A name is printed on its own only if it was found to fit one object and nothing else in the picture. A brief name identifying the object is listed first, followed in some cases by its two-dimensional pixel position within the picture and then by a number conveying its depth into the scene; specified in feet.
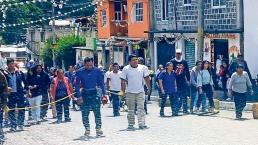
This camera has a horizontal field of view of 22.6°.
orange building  134.10
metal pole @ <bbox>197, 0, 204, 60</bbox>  87.63
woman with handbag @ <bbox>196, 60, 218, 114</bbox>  63.82
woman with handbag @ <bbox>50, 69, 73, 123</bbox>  61.21
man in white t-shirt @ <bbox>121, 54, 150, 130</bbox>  50.78
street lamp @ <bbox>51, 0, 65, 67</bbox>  158.30
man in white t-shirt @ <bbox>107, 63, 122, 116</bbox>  67.36
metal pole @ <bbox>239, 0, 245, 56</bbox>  96.43
